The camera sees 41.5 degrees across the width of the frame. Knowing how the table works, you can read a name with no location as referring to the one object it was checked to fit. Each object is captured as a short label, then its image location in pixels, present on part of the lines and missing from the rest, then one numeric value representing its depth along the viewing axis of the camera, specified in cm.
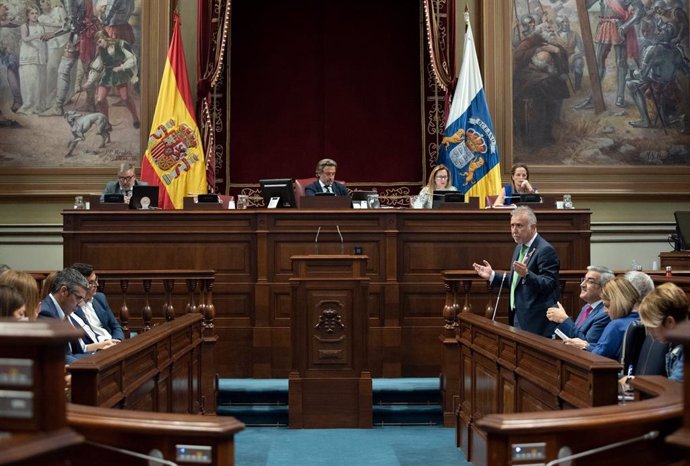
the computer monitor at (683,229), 1055
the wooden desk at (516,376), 370
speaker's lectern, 734
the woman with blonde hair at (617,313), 488
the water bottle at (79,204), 901
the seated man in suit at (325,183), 962
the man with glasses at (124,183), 948
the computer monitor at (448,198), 895
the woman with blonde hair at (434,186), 968
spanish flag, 1069
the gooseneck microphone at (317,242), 854
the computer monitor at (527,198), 912
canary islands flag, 1086
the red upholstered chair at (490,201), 971
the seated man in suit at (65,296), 527
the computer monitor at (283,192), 892
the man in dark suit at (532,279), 595
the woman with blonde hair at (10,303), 365
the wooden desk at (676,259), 1028
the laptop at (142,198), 888
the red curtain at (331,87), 1202
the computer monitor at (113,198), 895
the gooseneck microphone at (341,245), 857
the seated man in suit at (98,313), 600
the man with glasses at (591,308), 566
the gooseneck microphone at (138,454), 243
